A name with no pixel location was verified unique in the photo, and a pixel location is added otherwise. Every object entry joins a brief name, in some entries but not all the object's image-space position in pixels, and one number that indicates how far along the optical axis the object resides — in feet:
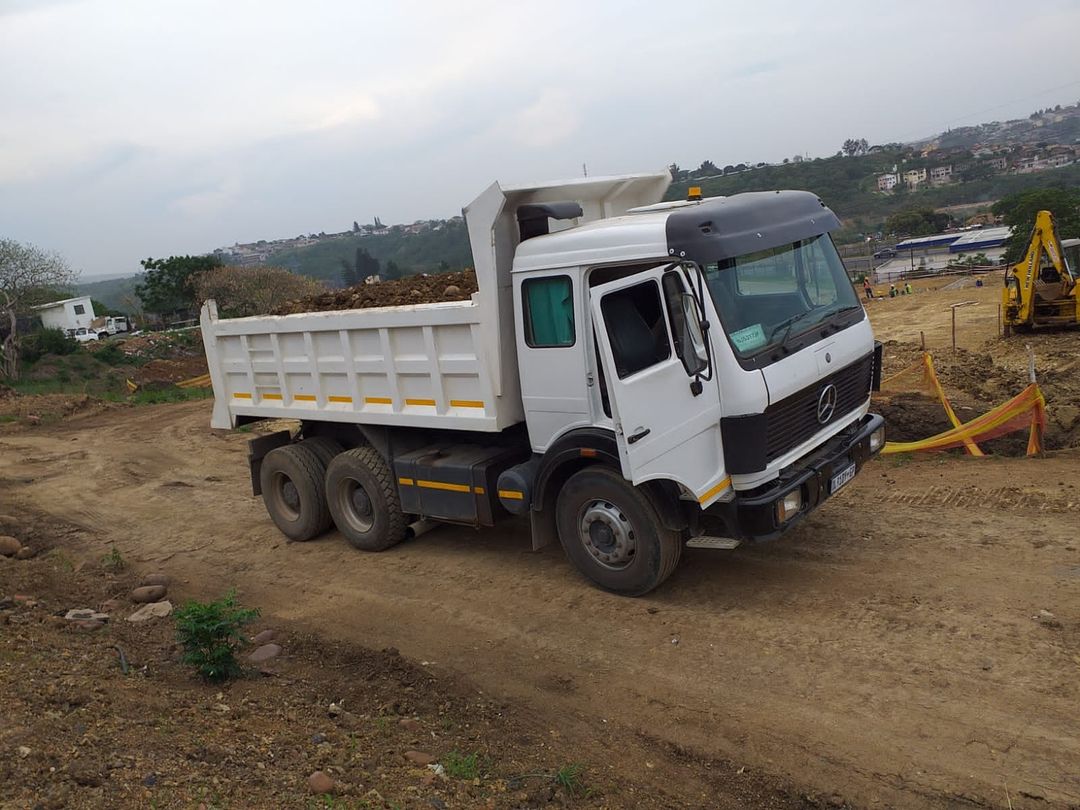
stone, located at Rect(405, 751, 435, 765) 13.92
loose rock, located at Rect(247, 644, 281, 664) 19.53
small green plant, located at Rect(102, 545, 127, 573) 27.54
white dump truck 17.58
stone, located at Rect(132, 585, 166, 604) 24.22
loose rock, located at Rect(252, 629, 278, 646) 20.71
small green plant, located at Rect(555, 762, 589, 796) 13.07
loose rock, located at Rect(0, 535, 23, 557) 28.93
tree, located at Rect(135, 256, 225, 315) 185.98
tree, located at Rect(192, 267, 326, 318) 120.98
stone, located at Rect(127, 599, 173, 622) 22.61
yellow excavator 61.46
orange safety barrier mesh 28.53
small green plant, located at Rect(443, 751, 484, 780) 13.52
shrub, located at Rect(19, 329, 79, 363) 114.21
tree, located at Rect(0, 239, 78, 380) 115.44
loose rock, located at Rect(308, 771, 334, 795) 12.54
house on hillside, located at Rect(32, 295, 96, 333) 226.99
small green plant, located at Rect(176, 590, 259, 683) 17.26
